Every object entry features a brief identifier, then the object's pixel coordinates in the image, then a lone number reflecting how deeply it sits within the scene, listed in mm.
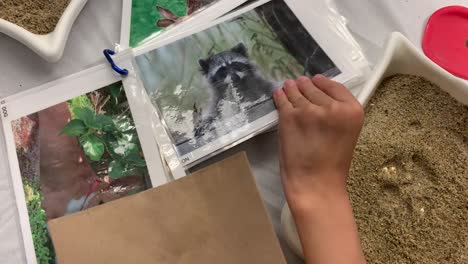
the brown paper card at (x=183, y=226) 466
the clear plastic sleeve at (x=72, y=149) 558
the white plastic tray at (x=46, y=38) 584
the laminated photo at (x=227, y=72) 575
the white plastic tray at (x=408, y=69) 545
